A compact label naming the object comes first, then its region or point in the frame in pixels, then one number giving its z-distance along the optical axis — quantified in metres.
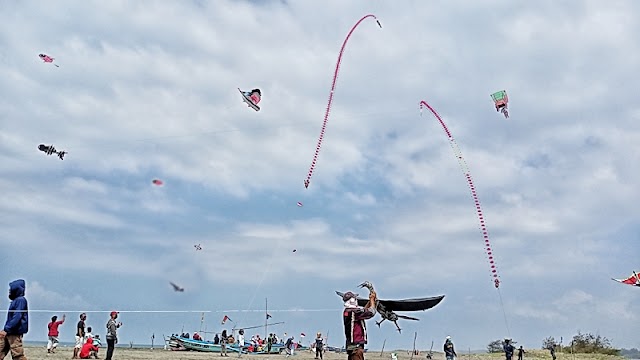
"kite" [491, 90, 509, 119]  27.25
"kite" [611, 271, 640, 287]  29.45
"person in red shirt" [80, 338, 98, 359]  27.74
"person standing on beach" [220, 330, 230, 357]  41.47
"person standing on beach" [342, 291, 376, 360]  14.19
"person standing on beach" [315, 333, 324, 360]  40.67
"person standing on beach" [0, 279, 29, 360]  13.24
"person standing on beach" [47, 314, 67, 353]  28.97
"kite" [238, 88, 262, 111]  23.70
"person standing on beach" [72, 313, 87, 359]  27.96
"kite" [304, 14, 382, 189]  30.94
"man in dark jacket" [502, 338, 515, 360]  37.81
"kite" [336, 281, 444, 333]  17.20
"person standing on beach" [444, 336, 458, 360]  31.70
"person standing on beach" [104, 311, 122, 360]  23.43
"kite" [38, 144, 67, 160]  21.94
